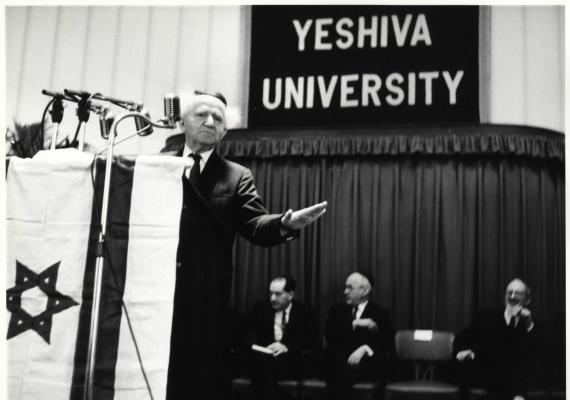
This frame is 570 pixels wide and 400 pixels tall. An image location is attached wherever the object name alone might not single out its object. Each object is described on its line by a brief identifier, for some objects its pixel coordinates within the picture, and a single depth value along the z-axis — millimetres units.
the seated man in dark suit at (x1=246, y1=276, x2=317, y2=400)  5957
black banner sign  7215
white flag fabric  2197
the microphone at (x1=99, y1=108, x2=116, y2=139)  2578
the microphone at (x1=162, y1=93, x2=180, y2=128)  2502
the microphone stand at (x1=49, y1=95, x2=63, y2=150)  2727
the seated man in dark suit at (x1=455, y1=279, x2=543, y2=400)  5496
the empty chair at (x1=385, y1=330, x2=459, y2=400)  5492
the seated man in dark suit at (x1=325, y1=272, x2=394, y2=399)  5797
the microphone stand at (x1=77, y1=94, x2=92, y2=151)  2689
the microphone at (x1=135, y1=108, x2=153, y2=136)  2594
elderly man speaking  2377
